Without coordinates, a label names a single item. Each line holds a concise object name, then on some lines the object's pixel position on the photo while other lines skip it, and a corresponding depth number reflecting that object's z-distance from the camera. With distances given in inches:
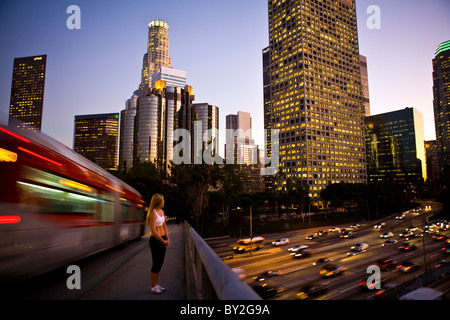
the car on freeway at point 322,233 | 2094.7
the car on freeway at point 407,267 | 1187.3
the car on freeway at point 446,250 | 1476.3
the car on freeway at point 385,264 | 1206.8
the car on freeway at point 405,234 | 2059.4
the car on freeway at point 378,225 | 2575.1
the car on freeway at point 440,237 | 1929.1
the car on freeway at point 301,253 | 1379.8
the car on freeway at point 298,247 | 1440.1
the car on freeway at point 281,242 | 1707.9
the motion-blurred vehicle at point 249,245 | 1525.6
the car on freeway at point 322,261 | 1243.8
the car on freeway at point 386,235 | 2031.7
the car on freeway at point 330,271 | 1086.4
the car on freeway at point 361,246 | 1522.8
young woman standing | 192.4
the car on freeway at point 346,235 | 2021.5
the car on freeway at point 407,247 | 1588.3
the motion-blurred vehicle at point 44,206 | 217.3
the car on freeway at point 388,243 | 1723.7
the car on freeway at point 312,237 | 2004.2
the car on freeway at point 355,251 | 1453.0
